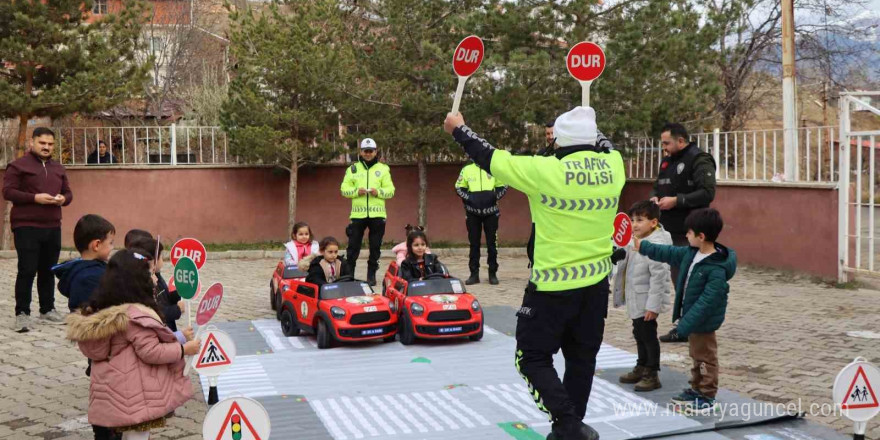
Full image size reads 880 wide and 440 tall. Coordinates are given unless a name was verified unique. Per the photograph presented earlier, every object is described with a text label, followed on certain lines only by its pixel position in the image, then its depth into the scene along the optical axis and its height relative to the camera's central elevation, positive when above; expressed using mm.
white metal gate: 10992 -75
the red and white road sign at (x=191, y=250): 6121 -357
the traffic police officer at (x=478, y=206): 12188 -125
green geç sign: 5461 -487
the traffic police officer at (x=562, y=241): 4727 -249
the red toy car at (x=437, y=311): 7969 -1055
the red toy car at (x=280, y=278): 9223 -856
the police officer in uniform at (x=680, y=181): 8203 +134
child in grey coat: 6312 -732
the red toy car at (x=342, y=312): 7871 -1061
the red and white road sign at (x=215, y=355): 5773 -1045
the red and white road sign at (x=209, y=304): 5102 -625
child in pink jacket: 4195 -745
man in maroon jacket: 8781 -93
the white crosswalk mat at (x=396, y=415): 5516 -1462
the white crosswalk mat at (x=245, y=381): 6422 -1420
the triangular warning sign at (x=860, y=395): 4691 -1102
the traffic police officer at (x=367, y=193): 11492 +72
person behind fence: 17062 +899
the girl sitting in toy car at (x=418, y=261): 8805 -652
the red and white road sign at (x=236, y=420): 4141 -1070
